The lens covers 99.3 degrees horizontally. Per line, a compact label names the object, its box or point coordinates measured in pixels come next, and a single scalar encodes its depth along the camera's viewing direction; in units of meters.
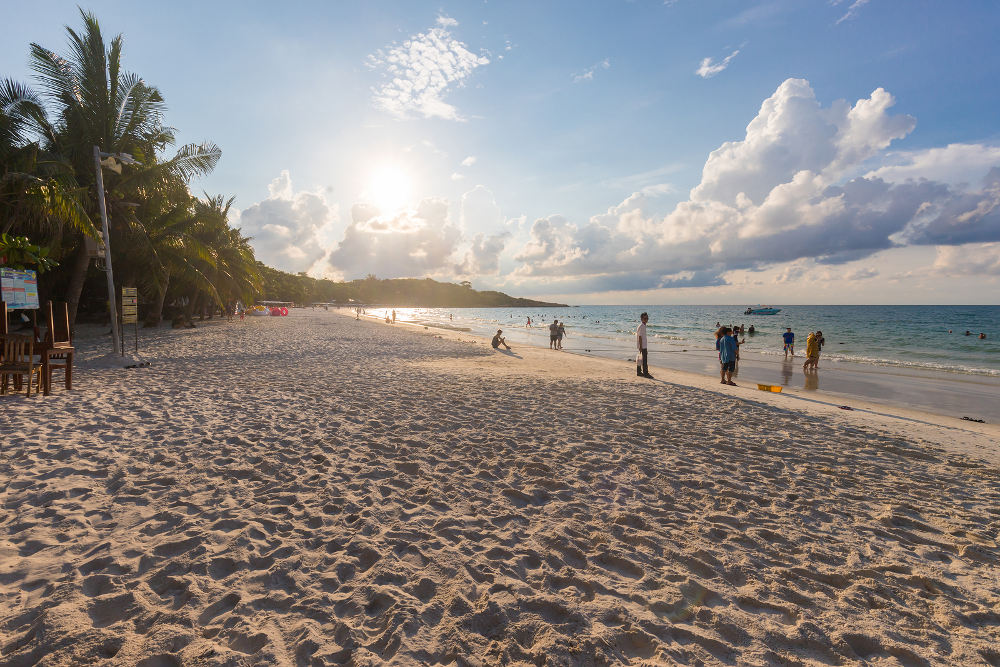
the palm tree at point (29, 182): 10.85
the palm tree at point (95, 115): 12.85
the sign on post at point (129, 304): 11.59
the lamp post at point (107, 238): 10.45
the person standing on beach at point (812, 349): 15.88
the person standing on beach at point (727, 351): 11.77
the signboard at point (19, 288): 7.88
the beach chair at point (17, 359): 7.24
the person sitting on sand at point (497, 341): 20.83
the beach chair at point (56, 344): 7.48
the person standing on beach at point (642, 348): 12.81
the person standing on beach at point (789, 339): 20.58
